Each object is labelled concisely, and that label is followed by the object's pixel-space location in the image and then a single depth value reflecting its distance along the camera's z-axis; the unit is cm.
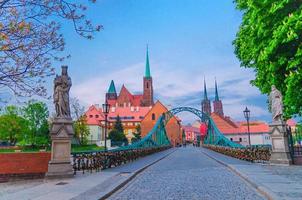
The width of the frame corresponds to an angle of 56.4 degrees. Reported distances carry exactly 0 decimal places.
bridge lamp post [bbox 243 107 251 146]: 2696
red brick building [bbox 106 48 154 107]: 11738
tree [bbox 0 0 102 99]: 702
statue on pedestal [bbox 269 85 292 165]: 1592
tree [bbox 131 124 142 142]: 8344
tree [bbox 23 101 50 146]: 5274
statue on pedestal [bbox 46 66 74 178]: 1180
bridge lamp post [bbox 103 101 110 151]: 2050
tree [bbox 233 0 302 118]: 906
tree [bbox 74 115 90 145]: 5694
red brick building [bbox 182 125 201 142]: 15731
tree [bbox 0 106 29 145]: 5927
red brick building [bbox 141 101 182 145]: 8875
